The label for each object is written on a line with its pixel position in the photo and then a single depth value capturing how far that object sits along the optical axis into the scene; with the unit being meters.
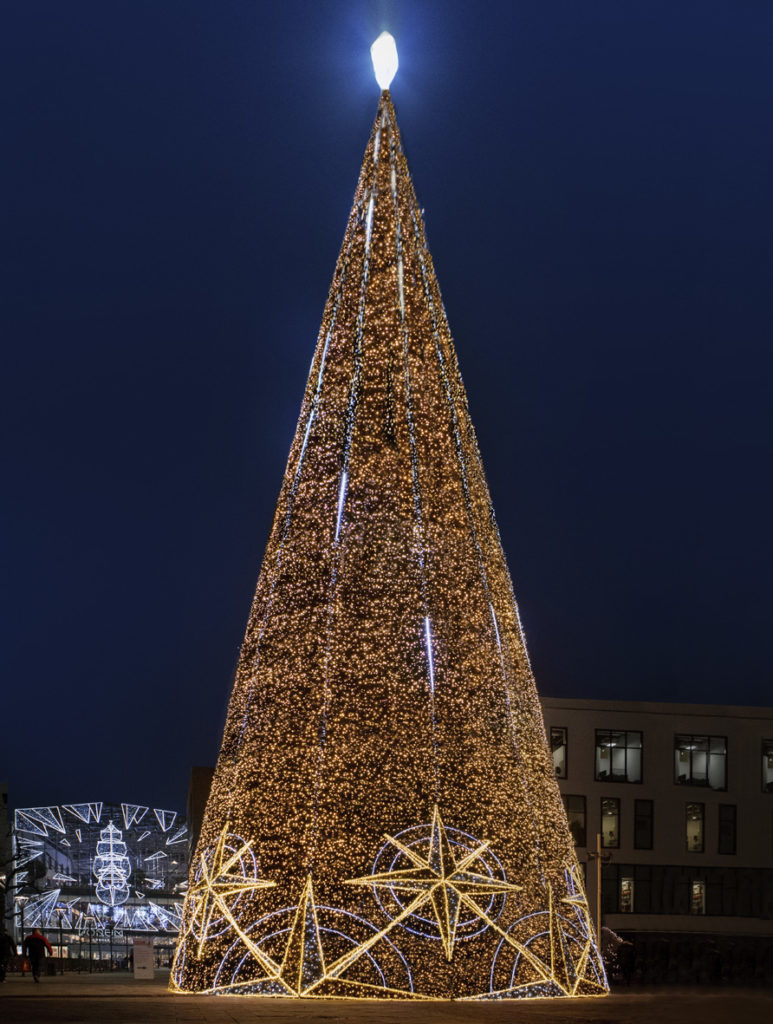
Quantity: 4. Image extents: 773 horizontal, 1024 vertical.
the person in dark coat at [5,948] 23.38
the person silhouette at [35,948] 26.12
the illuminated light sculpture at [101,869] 84.00
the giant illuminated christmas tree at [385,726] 17.70
